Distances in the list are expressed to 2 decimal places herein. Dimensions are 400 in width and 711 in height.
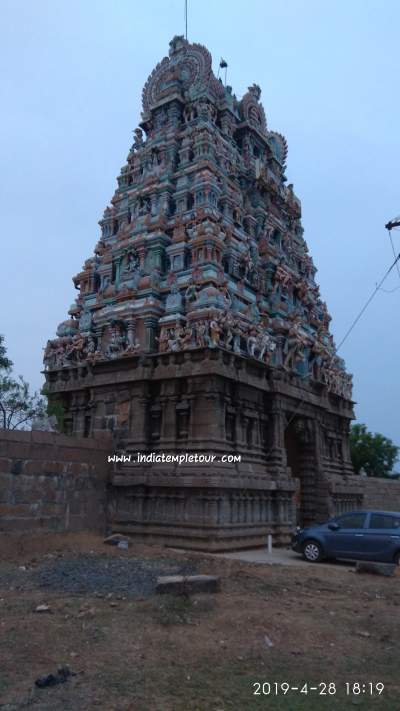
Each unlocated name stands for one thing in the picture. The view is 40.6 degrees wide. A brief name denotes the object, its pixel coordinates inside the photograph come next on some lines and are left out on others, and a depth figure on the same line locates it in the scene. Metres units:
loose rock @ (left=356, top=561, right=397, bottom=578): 11.50
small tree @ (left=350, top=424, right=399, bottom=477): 49.31
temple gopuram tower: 16.33
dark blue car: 12.97
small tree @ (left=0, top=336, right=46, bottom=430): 21.19
